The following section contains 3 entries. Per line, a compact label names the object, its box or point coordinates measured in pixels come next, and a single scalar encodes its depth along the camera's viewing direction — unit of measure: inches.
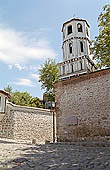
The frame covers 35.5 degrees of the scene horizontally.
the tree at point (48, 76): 1103.6
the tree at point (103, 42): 432.1
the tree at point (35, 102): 1031.6
